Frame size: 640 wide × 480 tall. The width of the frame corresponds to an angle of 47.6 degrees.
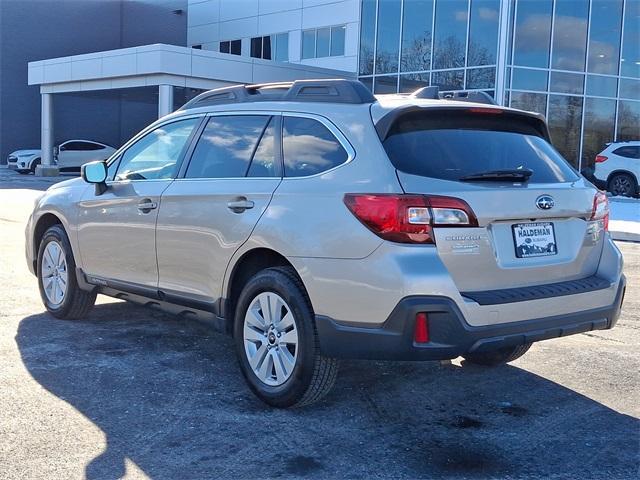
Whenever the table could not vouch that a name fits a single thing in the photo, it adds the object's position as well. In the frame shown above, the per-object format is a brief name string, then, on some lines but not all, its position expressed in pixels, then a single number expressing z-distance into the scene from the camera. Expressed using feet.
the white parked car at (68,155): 108.88
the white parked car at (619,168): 68.64
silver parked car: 12.00
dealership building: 78.74
